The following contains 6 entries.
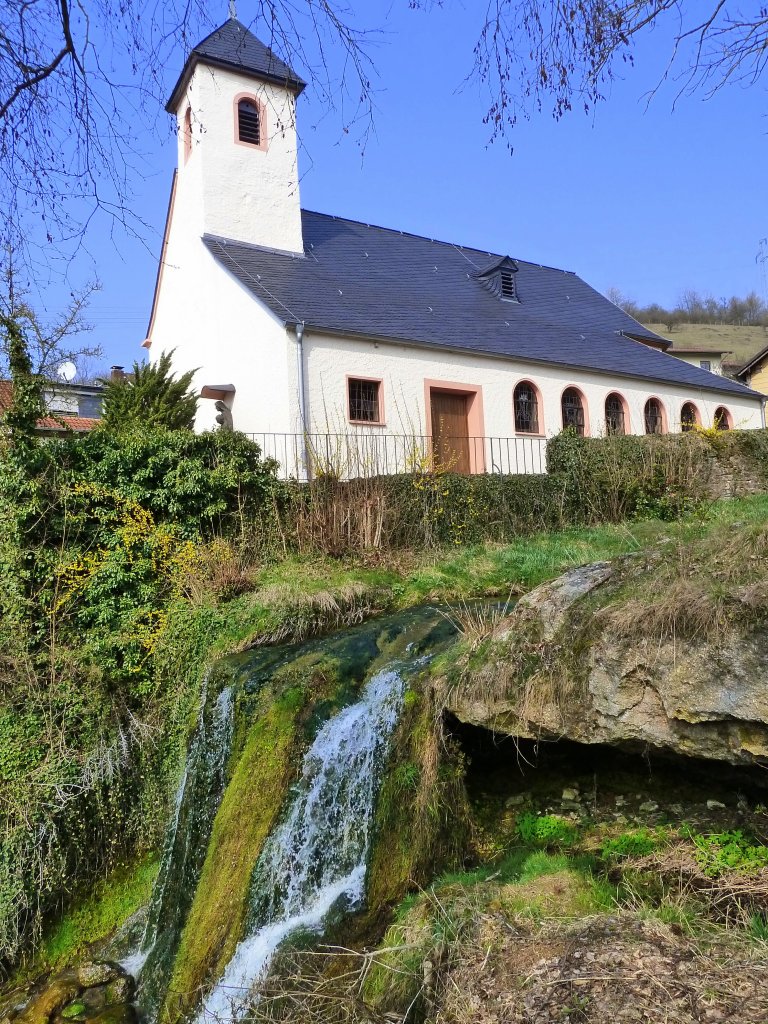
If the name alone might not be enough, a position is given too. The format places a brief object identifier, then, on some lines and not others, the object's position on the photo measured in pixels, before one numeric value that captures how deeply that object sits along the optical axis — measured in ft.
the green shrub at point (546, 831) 15.69
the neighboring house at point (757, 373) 110.42
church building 48.78
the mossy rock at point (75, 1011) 18.75
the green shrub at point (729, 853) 12.72
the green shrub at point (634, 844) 14.07
